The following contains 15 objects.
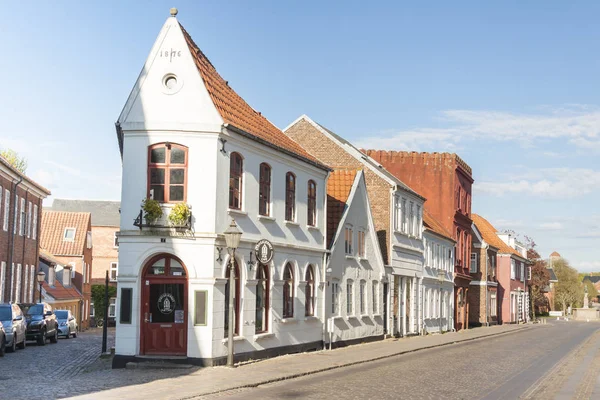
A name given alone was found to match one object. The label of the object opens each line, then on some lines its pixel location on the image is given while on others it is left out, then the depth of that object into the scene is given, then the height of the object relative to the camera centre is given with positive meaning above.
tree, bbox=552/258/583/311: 147.88 +2.81
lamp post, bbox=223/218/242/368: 23.34 +0.84
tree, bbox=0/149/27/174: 78.44 +11.94
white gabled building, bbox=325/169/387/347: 34.41 +1.42
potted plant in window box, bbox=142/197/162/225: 23.41 +2.26
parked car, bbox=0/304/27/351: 29.27 -0.96
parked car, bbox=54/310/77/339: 44.66 -1.38
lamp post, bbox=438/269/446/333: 53.72 +1.46
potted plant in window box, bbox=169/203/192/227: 23.36 +2.13
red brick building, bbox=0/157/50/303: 43.66 +3.37
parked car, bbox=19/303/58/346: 35.34 -1.09
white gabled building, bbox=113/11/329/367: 23.53 +2.35
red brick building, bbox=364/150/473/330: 59.12 +8.18
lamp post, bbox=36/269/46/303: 48.74 +1.08
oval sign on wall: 26.06 +1.38
